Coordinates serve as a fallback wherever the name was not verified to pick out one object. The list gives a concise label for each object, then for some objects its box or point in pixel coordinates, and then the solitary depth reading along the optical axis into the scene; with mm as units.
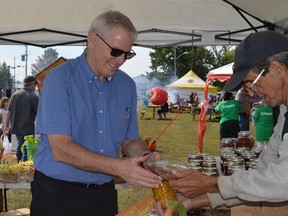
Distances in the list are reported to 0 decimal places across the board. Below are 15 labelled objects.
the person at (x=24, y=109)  7094
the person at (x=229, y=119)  8758
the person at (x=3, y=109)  8573
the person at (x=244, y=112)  9508
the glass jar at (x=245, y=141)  4562
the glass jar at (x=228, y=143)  4547
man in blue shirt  1925
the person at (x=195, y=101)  27547
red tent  8675
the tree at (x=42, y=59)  84719
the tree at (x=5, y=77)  82500
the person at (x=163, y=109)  21906
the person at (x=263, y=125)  7859
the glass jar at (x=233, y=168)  2987
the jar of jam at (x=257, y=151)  3779
